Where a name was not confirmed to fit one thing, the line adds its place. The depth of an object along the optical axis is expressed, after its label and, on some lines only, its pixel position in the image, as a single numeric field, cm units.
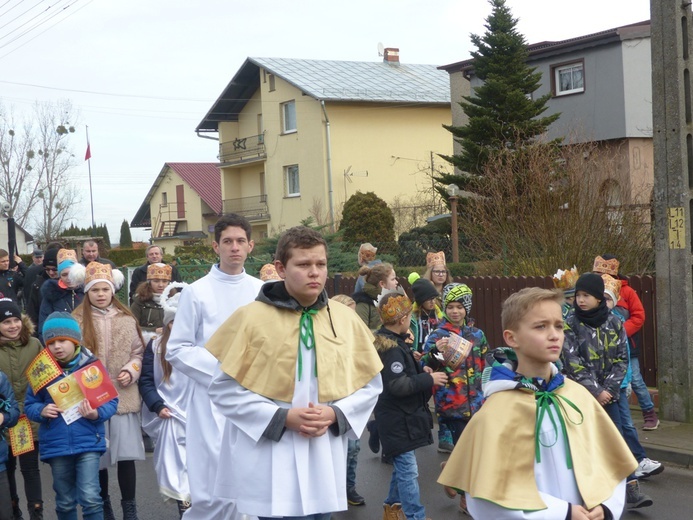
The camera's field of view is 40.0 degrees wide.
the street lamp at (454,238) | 1970
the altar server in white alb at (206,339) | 608
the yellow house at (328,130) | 4528
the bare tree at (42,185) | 5653
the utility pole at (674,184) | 1032
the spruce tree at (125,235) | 6966
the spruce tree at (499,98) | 2756
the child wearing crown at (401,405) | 680
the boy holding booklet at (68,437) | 654
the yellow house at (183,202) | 6069
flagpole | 5859
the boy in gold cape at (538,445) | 379
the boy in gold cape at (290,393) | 438
